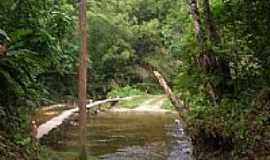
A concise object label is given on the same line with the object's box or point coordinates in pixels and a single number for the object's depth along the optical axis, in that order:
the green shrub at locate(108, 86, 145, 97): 42.88
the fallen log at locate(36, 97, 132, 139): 15.88
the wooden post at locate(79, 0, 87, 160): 12.29
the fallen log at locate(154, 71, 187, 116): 11.90
